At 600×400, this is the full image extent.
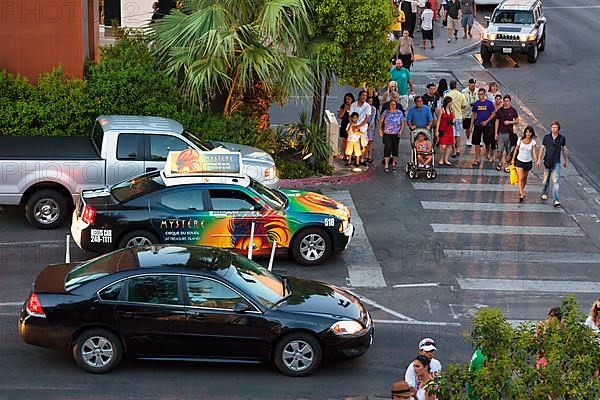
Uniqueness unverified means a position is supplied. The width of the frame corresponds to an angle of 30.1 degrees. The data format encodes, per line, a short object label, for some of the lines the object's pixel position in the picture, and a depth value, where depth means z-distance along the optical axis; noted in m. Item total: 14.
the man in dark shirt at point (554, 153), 20.28
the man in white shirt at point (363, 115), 22.44
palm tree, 20.83
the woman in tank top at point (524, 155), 20.50
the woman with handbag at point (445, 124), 22.83
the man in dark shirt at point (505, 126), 22.73
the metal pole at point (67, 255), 15.41
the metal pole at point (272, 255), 16.14
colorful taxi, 16.25
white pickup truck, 17.77
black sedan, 12.49
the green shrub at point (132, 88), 20.88
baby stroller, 22.05
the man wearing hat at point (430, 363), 11.09
